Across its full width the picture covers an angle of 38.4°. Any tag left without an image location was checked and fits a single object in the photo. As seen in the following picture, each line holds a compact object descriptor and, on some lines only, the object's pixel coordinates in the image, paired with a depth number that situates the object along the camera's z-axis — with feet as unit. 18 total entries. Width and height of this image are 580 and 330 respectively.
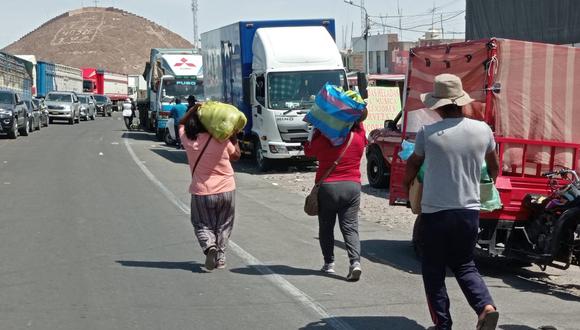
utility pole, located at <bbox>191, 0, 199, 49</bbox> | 285.23
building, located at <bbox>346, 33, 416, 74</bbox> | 249.96
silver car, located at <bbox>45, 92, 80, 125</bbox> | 155.53
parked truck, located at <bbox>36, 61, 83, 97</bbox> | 183.42
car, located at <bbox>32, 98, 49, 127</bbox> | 131.46
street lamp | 162.79
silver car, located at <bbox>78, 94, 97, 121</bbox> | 172.76
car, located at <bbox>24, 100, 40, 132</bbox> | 118.62
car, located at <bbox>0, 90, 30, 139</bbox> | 102.32
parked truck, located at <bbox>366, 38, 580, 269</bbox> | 28.02
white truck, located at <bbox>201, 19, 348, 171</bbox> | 63.98
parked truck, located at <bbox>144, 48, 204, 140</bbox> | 100.01
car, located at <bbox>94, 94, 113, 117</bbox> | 213.44
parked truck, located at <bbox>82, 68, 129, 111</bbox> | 248.32
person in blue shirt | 80.74
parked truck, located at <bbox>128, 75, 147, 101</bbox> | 265.81
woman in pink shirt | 28.09
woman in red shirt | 26.37
